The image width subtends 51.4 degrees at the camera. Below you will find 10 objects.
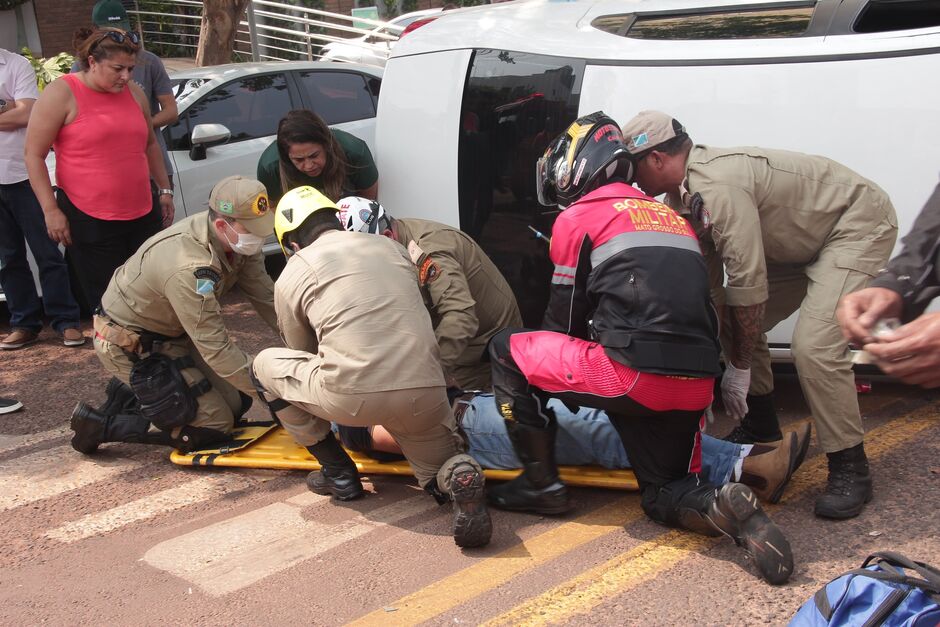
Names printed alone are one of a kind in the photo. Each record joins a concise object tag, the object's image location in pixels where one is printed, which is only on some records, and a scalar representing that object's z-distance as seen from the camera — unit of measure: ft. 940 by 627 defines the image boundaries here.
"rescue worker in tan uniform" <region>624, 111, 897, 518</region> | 11.43
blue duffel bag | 7.38
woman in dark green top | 16.02
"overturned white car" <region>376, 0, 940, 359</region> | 12.53
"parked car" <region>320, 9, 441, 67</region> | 44.50
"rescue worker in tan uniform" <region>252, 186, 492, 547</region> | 11.49
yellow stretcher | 12.61
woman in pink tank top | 17.11
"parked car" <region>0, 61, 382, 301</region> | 23.39
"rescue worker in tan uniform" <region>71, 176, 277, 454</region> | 13.89
